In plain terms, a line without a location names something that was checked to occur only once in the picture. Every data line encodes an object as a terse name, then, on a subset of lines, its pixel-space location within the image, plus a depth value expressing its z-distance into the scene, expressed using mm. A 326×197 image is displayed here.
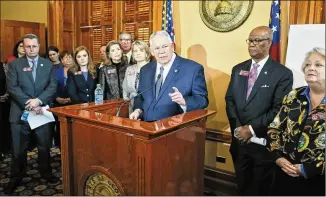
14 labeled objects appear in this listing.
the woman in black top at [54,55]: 3846
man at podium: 2029
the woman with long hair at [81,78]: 3025
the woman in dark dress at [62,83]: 3469
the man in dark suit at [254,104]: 2174
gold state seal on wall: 2947
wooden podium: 1537
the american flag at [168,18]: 3394
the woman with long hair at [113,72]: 2977
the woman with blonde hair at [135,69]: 2752
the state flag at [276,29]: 2656
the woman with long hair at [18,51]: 3640
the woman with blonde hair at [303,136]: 1446
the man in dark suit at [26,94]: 2693
